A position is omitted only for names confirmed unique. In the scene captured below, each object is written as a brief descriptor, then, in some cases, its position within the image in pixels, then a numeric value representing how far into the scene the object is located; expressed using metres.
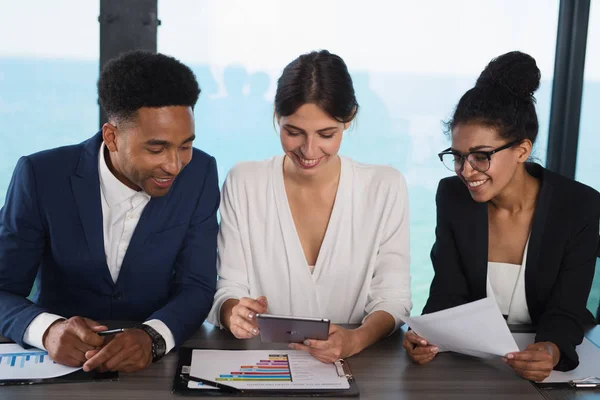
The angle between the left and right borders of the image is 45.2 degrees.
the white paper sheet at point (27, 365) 1.98
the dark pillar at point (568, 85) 4.44
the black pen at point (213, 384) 1.93
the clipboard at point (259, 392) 1.92
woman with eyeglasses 2.54
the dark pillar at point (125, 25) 3.81
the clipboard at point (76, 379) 1.93
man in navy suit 2.32
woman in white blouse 2.70
